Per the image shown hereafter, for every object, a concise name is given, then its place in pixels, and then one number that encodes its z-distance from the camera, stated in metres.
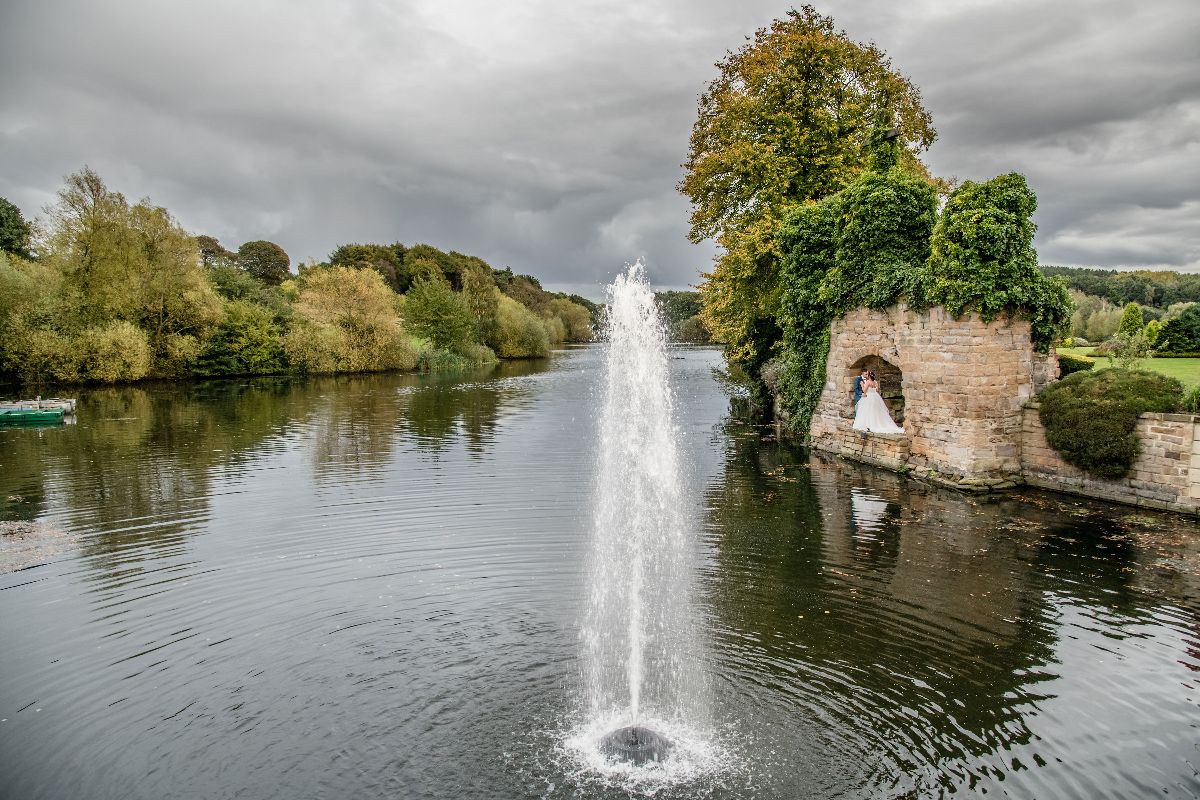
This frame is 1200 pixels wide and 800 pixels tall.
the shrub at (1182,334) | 28.23
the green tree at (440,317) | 62.69
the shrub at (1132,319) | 36.00
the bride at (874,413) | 16.89
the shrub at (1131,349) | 14.99
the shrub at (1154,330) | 28.13
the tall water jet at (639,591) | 6.35
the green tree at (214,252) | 80.49
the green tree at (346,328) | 50.66
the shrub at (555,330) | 96.37
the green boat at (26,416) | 24.34
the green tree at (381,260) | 89.88
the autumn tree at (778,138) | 21.86
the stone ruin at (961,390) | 14.62
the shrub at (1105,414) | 12.85
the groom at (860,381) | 17.41
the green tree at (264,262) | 86.88
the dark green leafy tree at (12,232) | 50.38
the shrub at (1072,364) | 18.30
